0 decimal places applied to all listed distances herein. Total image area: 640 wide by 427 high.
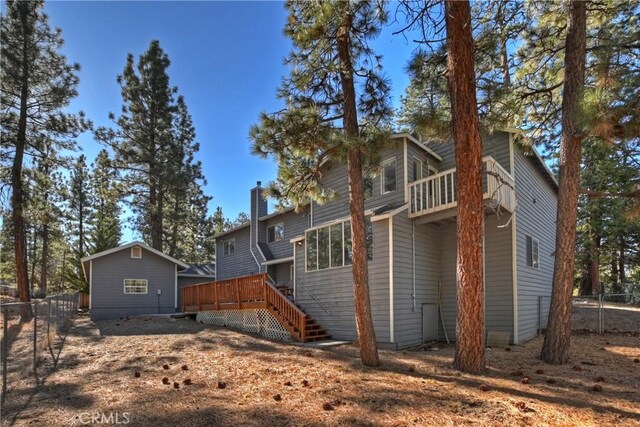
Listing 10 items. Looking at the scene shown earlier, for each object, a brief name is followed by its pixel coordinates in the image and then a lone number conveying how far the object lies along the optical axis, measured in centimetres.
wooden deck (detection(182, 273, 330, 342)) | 1114
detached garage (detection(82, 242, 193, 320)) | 1873
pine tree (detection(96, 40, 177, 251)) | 2505
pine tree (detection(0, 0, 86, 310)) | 1507
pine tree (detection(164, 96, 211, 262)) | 2639
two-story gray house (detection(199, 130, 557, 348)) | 1006
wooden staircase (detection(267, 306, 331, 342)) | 1091
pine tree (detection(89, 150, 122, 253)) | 2238
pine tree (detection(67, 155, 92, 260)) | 3288
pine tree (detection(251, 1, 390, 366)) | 689
